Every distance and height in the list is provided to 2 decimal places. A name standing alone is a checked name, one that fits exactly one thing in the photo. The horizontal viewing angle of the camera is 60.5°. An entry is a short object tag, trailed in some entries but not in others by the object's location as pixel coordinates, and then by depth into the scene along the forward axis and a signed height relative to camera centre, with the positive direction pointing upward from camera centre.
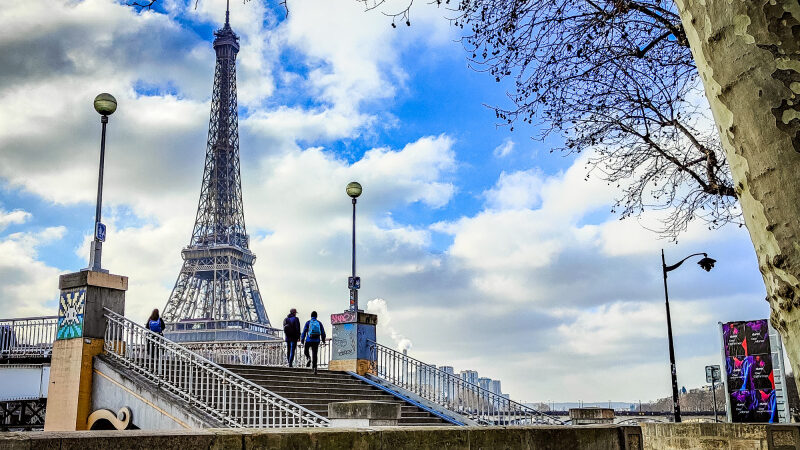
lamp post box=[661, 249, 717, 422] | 20.36 +2.24
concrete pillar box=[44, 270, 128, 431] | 13.15 +1.12
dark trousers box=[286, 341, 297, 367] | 19.02 +1.37
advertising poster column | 18.09 +0.58
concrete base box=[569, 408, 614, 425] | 14.52 -0.38
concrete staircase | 15.14 +0.26
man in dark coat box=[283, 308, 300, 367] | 18.83 +1.87
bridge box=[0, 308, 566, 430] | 12.19 +0.30
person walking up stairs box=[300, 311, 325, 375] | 18.11 +1.69
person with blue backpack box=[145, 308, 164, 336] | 16.31 +1.83
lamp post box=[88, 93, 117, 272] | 13.80 +4.25
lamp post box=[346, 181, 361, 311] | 19.98 +3.23
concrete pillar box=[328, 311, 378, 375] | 18.95 +1.55
